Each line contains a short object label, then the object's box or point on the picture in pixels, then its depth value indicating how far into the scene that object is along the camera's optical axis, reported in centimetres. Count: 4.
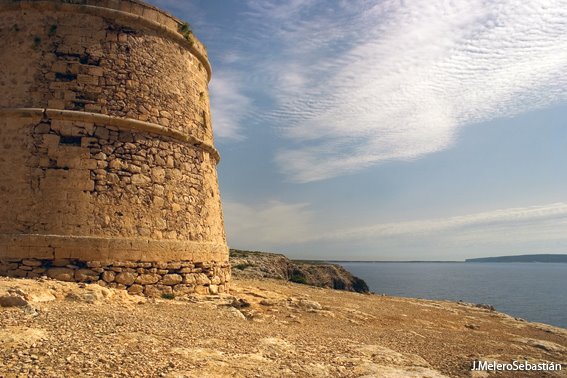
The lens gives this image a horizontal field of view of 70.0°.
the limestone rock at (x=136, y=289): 823
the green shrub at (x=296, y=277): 2558
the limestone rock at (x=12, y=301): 563
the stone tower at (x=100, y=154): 811
